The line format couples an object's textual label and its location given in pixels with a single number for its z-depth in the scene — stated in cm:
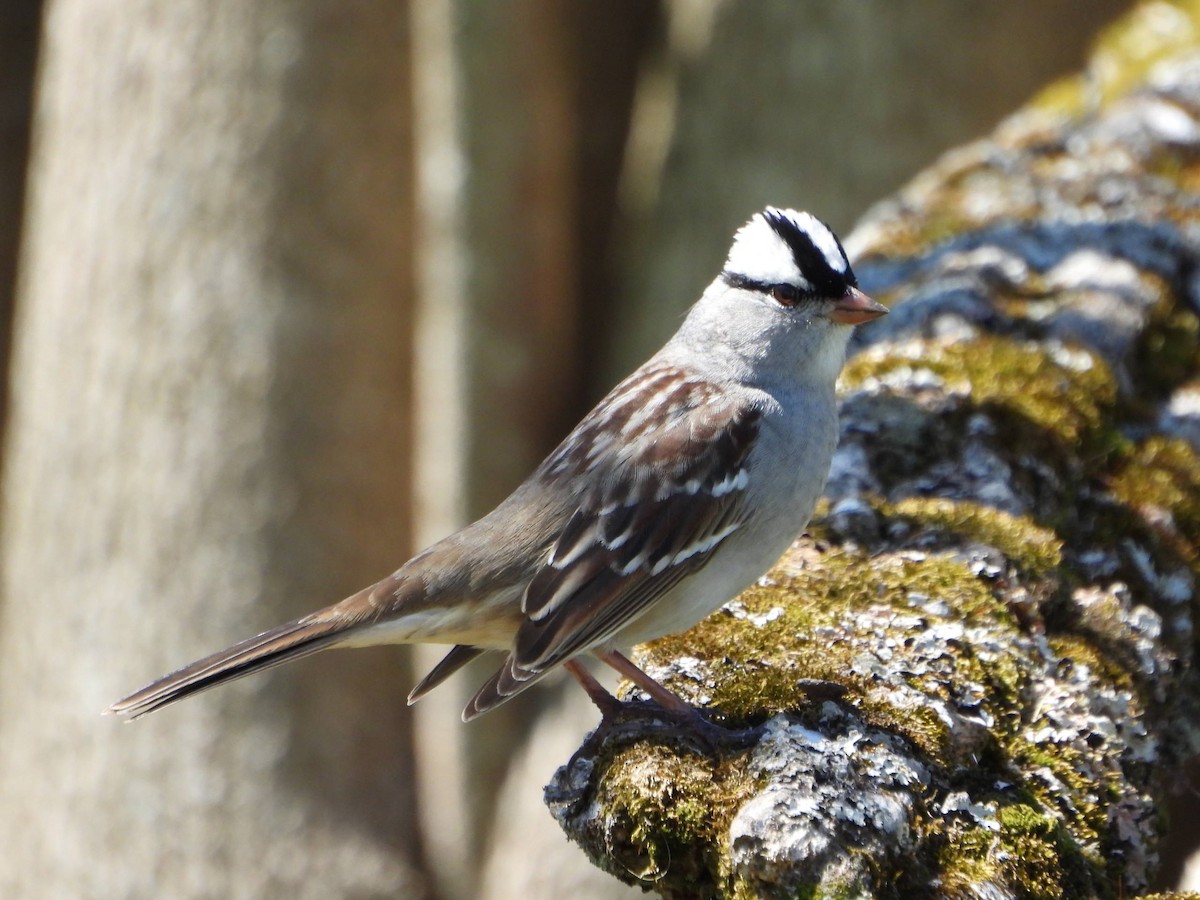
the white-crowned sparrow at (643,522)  653
